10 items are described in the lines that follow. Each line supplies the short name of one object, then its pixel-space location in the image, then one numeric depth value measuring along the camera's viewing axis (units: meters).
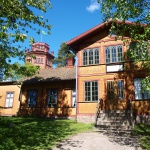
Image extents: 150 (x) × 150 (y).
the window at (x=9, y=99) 24.00
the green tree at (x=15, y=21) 8.39
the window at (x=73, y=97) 19.98
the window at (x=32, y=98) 22.00
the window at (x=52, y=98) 20.92
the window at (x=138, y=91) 15.81
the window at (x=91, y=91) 17.22
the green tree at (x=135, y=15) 10.21
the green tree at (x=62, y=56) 58.03
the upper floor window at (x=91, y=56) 18.04
